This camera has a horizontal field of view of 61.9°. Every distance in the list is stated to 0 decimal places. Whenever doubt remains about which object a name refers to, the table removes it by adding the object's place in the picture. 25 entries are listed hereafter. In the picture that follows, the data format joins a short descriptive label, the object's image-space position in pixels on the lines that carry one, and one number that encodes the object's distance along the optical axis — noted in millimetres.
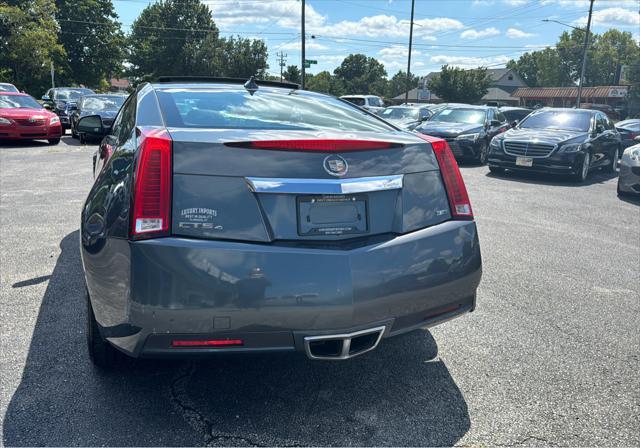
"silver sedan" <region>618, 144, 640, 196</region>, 9031
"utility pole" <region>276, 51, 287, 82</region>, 86625
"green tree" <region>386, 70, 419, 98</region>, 106438
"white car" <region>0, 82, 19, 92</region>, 16212
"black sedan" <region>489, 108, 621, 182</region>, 10891
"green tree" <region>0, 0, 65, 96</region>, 30625
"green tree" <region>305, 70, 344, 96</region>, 86800
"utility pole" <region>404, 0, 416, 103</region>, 36369
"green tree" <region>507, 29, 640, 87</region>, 109938
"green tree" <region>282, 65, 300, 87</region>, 68775
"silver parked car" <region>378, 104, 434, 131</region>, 17012
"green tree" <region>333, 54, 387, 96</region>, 111312
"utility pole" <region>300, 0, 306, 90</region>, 27625
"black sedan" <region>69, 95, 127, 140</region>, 15365
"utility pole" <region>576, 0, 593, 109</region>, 34359
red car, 13734
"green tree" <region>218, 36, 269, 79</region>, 65812
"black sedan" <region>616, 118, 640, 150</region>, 15901
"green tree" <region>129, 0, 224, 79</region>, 68750
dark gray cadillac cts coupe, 2211
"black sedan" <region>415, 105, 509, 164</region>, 13320
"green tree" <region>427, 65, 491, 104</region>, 68625
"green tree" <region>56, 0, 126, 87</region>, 53250
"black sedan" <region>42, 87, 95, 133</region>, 18797
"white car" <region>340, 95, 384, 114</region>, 26694
